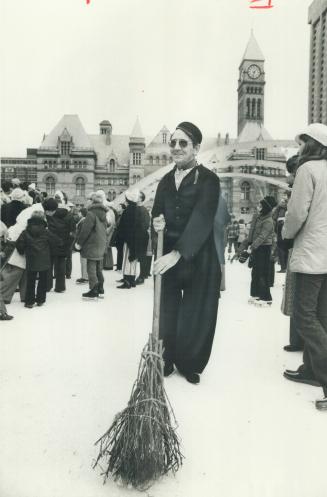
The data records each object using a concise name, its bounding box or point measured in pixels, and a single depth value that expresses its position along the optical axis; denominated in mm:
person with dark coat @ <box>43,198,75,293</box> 8180
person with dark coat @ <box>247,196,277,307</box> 7293
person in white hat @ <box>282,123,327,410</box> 3406
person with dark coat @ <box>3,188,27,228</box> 7734
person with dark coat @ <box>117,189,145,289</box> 9039
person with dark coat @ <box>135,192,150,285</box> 9297
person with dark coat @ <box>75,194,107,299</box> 7766
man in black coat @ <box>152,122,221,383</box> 3777
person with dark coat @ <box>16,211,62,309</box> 6824
